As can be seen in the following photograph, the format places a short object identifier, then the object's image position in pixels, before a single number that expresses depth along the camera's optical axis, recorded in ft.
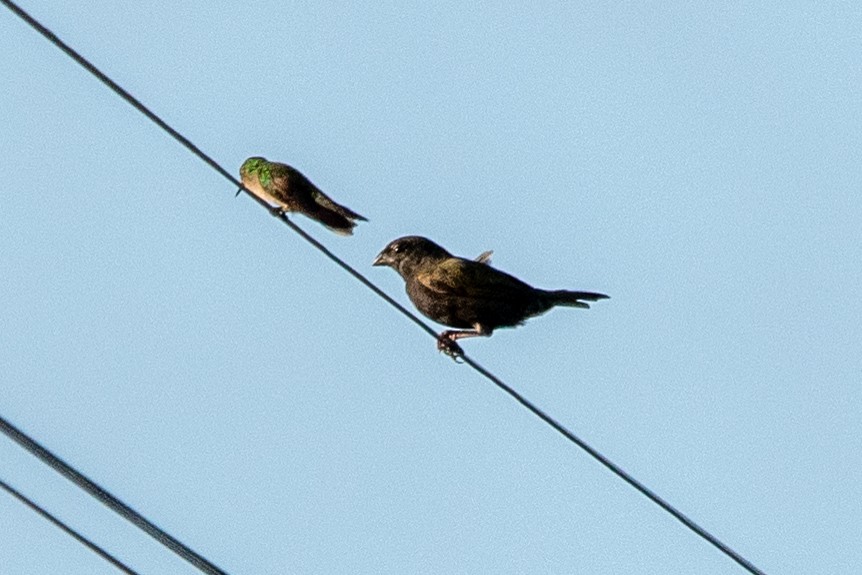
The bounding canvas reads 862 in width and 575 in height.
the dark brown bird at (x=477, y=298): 68.49
